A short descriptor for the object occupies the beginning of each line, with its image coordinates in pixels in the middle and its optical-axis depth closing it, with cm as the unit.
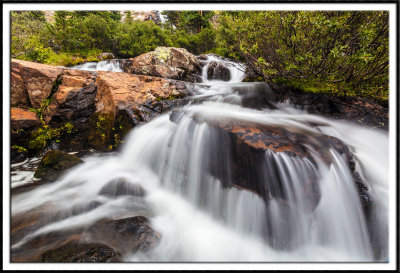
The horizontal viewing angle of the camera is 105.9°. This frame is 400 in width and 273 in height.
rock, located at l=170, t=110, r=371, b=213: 240
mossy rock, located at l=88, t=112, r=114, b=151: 462
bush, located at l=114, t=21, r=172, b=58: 1166
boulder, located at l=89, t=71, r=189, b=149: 470
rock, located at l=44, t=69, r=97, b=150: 448
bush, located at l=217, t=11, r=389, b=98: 313
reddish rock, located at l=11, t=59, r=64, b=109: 411
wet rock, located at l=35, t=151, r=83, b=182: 334
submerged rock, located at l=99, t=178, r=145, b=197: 326
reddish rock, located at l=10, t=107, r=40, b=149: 372
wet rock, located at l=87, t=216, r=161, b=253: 219
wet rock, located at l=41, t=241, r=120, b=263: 189
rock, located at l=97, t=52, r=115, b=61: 1001
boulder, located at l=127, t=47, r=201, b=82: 788
